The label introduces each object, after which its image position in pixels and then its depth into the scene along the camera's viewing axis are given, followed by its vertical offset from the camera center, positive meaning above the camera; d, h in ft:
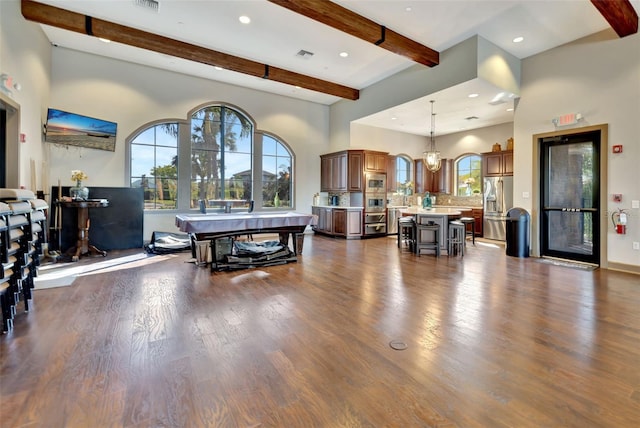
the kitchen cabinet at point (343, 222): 27.86 -1.19
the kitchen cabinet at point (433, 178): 33.76 +3.57
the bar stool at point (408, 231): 21.38 -1.62
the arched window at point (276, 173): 29.14 +3.61
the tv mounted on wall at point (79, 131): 19.79 +5.54
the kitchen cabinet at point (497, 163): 26.86 +4.16
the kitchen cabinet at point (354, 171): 28.58 +3.60
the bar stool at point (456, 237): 20.26 -1.94
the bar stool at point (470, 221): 24.14 -0.98
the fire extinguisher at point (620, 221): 15.90 -0.68
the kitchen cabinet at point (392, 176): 32.27 +3.59
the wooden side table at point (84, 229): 17.97 -1.13
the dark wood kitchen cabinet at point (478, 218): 28.96 -0.89
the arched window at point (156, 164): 23.48 +3.70
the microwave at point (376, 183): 28.91 +2.58
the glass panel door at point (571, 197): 17.21 +0.69
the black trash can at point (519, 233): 19.38 -1.59
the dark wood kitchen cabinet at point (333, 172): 28.99 +3.77
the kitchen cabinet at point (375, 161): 28.81 +4.69
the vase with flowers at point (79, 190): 18.70 +1.29
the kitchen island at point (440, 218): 20.27 -0.63
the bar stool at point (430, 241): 19.93 -2.04
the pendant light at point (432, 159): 23.28 +3.87
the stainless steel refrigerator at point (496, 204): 26.73 +0.42
